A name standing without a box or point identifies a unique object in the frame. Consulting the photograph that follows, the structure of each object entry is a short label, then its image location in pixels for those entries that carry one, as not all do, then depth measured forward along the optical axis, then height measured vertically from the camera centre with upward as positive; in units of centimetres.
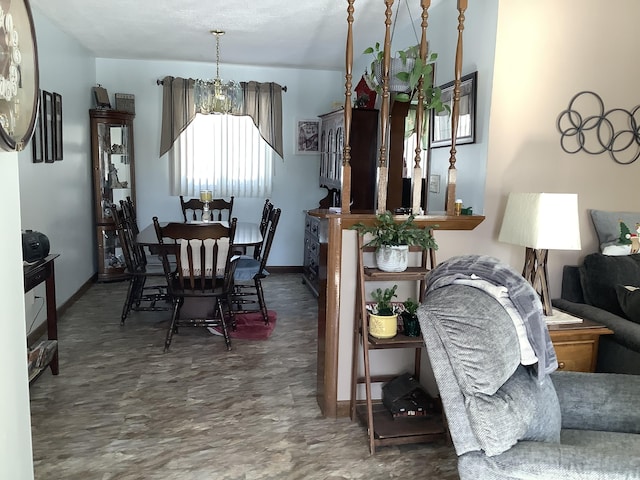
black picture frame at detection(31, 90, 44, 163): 387 +16
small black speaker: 285 -43
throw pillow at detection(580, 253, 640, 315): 284 -51
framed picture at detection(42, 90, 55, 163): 409 +32
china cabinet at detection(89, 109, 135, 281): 561 -6
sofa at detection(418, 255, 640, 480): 142 -63
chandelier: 586 +90
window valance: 592 +72
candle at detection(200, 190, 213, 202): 512 -23
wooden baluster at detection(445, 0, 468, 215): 261 +30
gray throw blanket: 161 -34
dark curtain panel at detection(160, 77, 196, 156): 591 +70
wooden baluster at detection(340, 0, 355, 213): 248 +23
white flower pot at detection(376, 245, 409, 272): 248 -37
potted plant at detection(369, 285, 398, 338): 250 -66
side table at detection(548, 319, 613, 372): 256 -78
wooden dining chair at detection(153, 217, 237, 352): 358 -65
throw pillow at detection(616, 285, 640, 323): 260 -58
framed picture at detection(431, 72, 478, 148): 312 +39
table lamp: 246 -22
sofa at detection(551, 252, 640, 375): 256 -64
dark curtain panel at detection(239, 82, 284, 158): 603 +75
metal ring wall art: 307 +31
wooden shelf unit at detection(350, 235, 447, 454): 249 -99
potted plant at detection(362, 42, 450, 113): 260 +52
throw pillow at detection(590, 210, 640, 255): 301 -24
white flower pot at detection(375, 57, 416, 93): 291 +59
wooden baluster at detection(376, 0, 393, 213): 249 +25
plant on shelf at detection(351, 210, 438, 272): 247 -29
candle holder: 512 -31
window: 610 +16
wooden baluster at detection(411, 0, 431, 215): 256 +27
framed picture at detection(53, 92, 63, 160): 436 +36
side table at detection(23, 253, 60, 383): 284 -66
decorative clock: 118 +22
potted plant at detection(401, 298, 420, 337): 255 -68
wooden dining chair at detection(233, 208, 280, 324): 425 -81
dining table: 402 -53
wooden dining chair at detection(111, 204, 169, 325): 412 -80
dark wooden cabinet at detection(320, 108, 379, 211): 450 +17
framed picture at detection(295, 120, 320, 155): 629 +45
